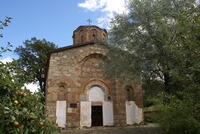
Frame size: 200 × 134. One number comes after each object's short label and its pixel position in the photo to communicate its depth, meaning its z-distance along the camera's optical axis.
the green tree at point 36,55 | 21.80
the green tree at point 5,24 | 3.25
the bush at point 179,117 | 4.44
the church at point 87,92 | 12.70
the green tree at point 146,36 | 8.69
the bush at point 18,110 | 2.36
